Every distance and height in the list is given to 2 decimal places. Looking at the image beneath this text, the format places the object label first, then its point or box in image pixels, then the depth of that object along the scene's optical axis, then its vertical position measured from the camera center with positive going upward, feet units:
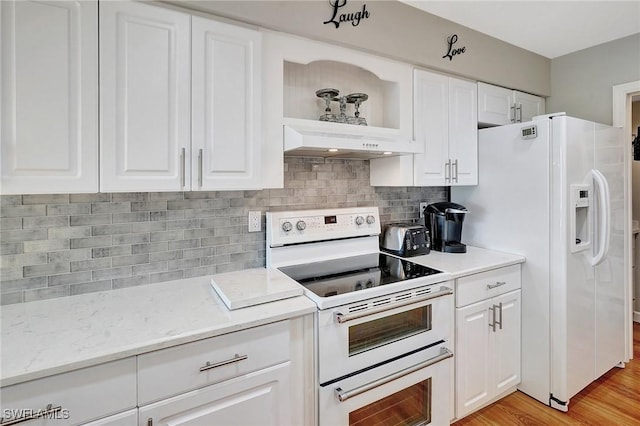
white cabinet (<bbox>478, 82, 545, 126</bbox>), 7.79 +2.71
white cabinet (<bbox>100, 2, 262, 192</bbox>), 4.14 +1.53
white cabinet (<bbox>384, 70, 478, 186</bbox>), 6.82 +1.69
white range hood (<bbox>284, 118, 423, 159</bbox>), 5.04 +1.16
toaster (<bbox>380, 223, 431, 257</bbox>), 6.95 -0.59
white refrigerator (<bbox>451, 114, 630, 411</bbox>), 6.41 -0.46
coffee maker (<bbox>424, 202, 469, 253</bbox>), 7.50 -0.29
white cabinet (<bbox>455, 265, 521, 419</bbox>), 6.05 -2.47
